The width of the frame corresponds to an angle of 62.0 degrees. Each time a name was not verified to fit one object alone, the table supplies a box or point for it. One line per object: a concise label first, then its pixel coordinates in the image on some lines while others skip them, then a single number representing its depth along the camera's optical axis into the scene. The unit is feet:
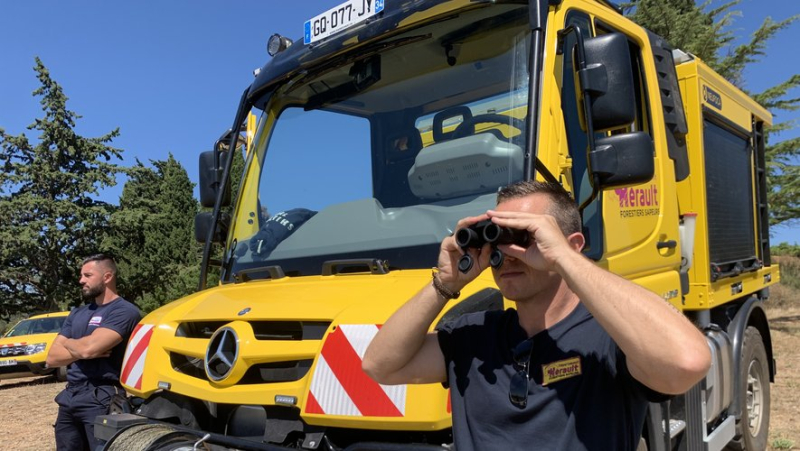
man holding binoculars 4.80
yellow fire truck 7.67
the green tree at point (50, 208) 88.84
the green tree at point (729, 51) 42.37
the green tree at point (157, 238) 78.95
